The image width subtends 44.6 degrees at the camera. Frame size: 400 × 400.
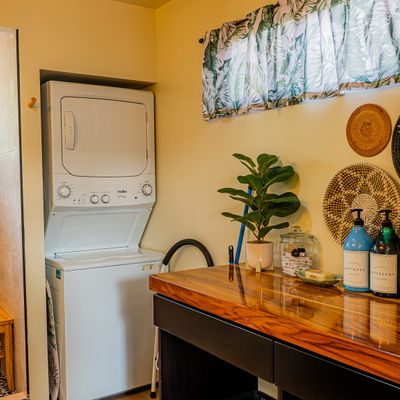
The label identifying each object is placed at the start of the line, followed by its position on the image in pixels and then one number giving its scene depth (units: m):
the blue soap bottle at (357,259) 1.83
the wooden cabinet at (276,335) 1.30
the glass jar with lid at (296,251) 2.15
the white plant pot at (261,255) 2.31
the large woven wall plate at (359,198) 1.88
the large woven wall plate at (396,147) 1.85
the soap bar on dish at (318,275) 1.94
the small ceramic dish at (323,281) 1.93
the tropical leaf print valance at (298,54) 1.86
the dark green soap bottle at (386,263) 1.73
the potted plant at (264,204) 2.27
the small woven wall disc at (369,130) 1.91
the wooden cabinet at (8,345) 3.18
